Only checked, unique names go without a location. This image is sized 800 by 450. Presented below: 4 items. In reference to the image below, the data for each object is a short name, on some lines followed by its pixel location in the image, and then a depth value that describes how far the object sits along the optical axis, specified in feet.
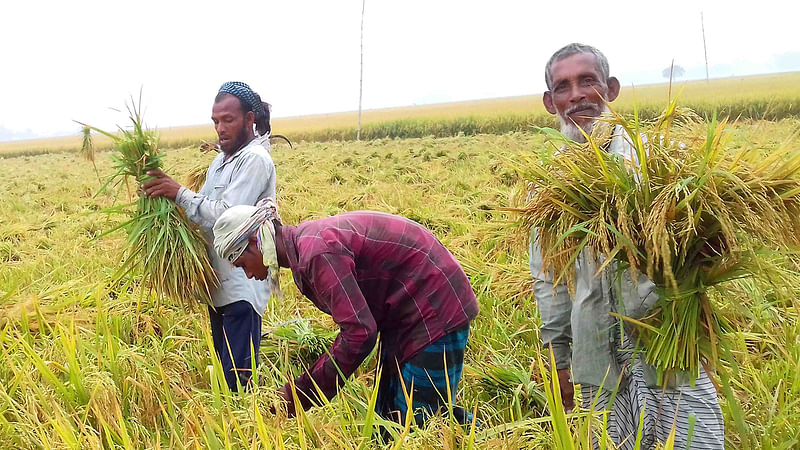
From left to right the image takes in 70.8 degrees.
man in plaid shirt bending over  5.44
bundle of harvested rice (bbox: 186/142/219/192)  10.02
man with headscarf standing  7.41
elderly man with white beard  4.55
